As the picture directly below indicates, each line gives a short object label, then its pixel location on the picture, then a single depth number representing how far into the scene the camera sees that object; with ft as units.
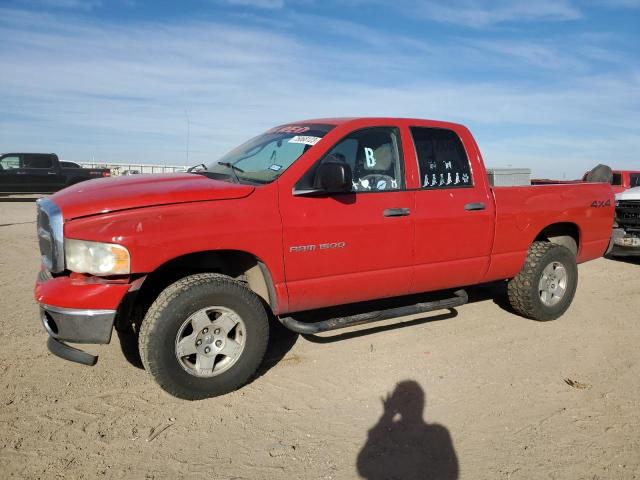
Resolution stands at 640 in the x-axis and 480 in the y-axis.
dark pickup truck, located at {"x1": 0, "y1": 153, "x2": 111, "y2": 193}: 60.44
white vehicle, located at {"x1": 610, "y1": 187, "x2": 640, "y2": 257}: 26.63
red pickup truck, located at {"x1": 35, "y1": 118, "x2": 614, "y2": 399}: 10.52
